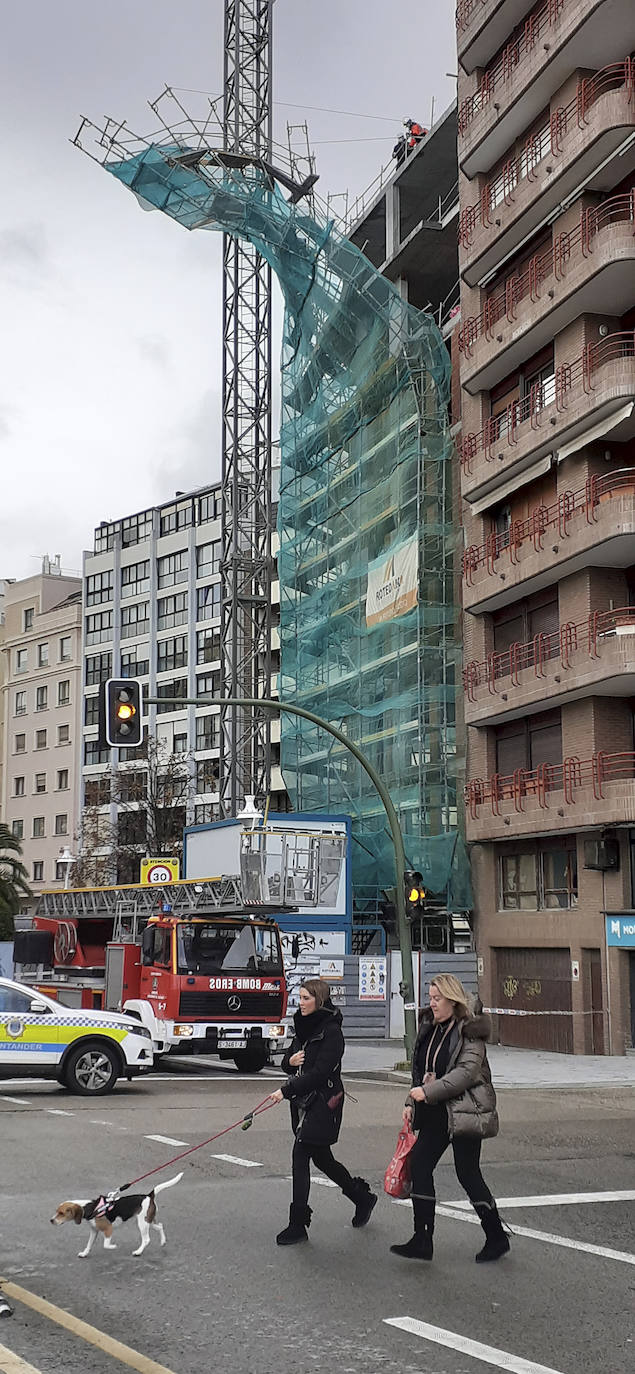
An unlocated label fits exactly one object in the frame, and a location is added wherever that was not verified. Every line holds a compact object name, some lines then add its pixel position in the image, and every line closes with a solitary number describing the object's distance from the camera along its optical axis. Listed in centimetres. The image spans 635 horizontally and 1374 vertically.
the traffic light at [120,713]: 2086
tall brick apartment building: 2852
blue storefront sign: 2789
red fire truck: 2225
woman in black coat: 889
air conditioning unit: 2827
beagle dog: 807
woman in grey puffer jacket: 837
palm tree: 6041
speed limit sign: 2869
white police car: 1830
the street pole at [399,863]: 2280
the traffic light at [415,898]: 2461
